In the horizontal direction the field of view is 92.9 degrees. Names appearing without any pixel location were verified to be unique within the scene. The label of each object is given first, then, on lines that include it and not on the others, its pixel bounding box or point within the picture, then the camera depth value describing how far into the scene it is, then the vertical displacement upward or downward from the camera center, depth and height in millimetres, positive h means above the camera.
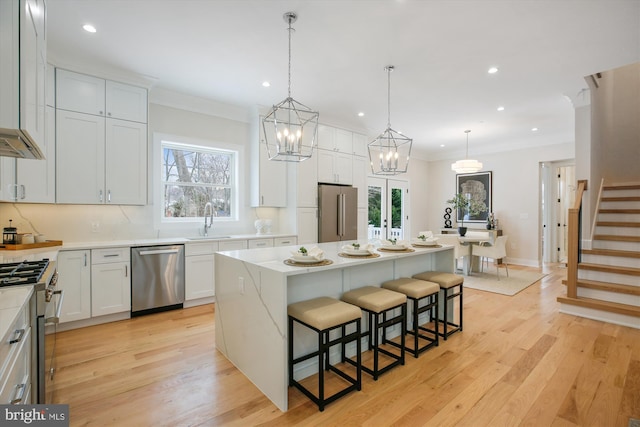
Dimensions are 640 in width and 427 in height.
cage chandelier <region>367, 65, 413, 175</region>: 3444 +605
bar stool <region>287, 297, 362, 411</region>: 1976 -742
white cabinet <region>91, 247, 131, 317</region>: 3393 -793
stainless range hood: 1508 +381
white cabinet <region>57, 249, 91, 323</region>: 3205 -763
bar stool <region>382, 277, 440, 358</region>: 2660 -711
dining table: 5617 -604
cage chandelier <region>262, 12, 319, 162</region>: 2605 +654
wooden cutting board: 2879 -338
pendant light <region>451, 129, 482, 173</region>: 6176 +972
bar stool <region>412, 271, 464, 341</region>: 3004 -681
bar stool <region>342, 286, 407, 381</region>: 2318 -722
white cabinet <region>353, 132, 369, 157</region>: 6016 +1375
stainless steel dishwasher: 3631 -821
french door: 7512 +133
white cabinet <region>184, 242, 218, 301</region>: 4004 -776
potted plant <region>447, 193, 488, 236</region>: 7164 +197
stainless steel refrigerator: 5301 -4
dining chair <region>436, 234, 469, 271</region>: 5526 -523
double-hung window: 4457 +485
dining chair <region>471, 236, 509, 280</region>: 5594 -674
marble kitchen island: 2021 -651
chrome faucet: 4552 -119
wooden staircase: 3561 -765
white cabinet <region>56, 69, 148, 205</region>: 3402 +844
